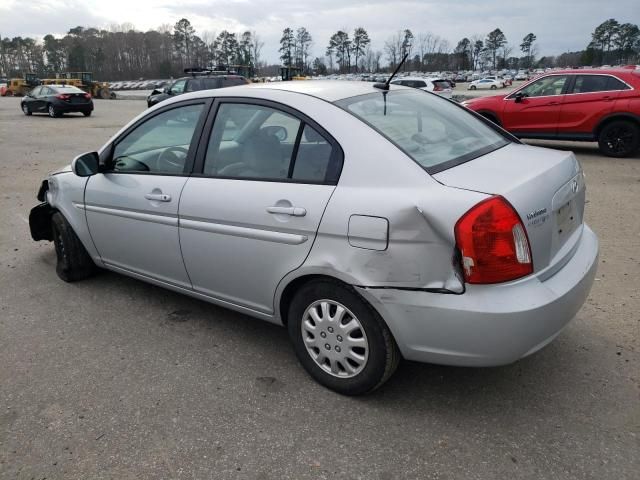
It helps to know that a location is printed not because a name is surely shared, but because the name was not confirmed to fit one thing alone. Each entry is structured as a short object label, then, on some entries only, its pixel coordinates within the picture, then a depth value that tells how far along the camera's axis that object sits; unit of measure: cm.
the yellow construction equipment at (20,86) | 4678
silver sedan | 231
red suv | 978
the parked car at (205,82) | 1517
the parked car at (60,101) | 2286
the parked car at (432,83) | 2219
